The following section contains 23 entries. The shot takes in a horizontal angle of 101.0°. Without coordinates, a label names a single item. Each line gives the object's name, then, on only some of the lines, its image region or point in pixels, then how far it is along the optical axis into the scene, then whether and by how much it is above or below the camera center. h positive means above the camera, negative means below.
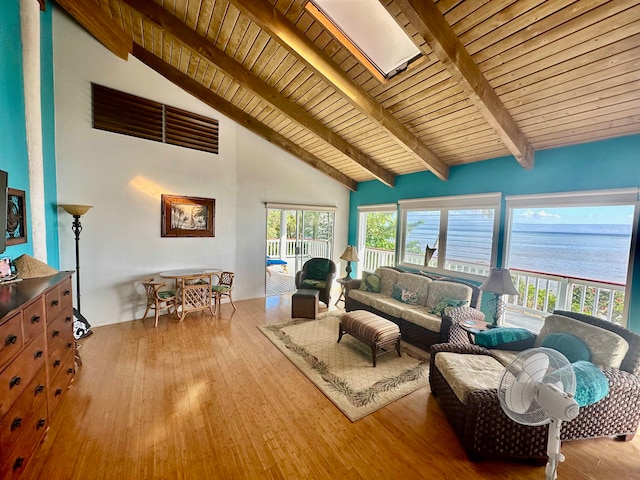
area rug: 2.42 -1.55
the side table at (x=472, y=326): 2.78 -1.05
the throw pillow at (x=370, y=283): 4.48 -0.96
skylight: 2.32 +1.87
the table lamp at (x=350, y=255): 5.09 -0.56
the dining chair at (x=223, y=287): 4.48 -1.10
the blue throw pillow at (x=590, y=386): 1.69 -0.98
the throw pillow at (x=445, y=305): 3.34 -0.96
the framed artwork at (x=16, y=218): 2.16 -0.01
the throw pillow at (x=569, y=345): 2.05 -0.92
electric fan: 1.34 -0.85
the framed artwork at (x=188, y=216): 4.37 +0.10
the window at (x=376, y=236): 5.77 -0.20
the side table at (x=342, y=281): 4.83 -1.04
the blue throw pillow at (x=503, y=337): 2.50 -1.01
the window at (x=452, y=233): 4.02 -0.05
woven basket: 2.02 -0.40
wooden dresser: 1.35 -0.91
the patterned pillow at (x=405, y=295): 3.92 -1.03
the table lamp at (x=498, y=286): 2.88 -0.62
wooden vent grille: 3.80 +1.58
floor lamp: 3.24 -0.13
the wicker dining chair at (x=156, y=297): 3.86 -1.14
